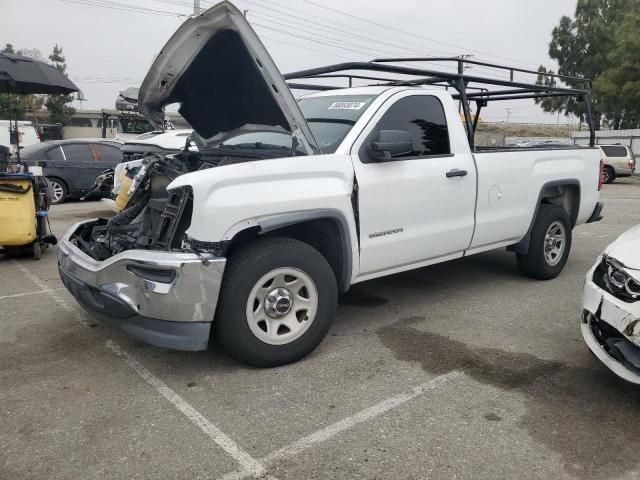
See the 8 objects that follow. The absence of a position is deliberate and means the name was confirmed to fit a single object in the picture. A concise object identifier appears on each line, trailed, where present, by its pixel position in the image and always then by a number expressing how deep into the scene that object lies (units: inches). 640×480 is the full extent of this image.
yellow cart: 252.5
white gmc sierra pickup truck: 129.4
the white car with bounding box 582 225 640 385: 118.5
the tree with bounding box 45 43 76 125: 2068.2
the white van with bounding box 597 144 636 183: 876.0
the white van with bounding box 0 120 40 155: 830.6
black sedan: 492.7
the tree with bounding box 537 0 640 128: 1541.6
